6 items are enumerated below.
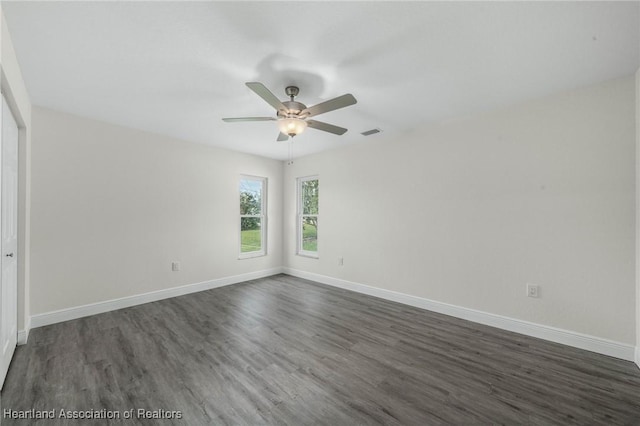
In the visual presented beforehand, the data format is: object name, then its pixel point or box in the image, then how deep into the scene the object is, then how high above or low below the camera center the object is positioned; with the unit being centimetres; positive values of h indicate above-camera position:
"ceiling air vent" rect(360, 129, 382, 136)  376 +119
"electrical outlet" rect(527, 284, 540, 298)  274 -83
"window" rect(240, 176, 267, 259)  512 -9
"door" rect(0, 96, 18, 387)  202 -23
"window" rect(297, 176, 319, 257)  522 -8
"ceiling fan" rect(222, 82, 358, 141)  211 +90
